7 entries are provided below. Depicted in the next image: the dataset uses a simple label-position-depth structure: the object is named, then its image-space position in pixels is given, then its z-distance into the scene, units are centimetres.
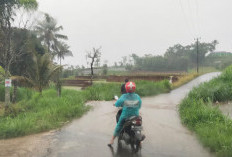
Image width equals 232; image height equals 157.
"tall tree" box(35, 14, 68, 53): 3516
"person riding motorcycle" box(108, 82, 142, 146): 421
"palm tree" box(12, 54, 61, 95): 1034
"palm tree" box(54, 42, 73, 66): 3838
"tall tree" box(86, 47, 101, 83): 2086
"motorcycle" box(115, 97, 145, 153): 402
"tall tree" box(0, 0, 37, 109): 848
